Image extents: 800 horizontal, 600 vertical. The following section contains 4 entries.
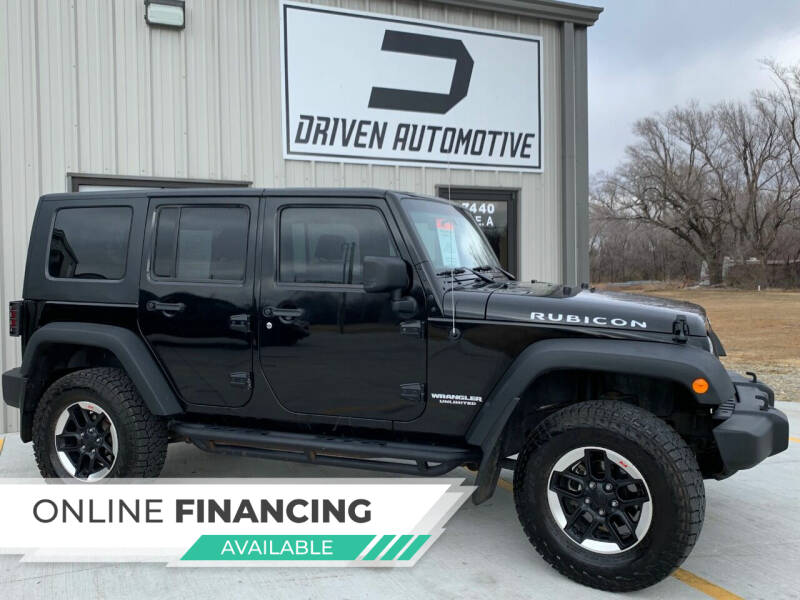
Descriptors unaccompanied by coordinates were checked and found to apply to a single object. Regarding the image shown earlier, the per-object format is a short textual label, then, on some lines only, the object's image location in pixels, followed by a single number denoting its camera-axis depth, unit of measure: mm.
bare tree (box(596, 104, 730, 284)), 46403
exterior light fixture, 6895
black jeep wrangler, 3352
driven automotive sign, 7609
